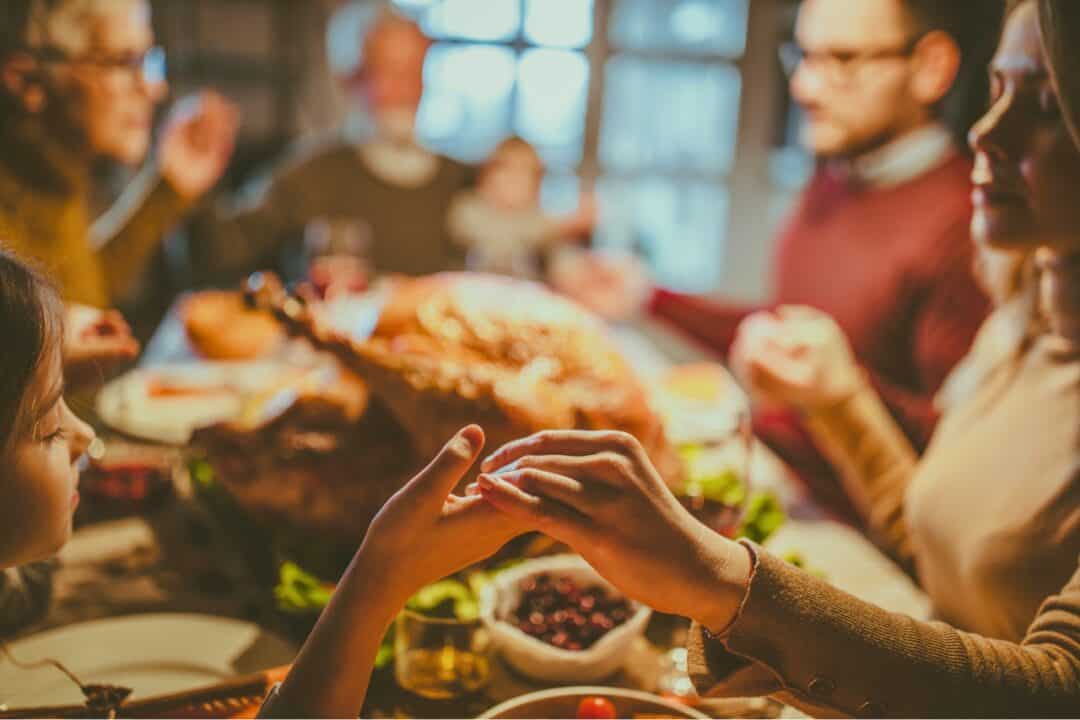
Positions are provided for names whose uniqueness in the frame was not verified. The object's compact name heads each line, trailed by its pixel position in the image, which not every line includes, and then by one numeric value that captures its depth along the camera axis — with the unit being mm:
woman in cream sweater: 600
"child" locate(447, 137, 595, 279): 3248
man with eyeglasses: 1845
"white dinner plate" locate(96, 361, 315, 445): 1607
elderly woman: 1668
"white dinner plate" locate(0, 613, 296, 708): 912
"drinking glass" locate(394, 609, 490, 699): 903
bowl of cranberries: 916
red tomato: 743
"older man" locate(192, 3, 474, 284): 3436
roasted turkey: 1119
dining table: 930
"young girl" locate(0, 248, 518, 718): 604
